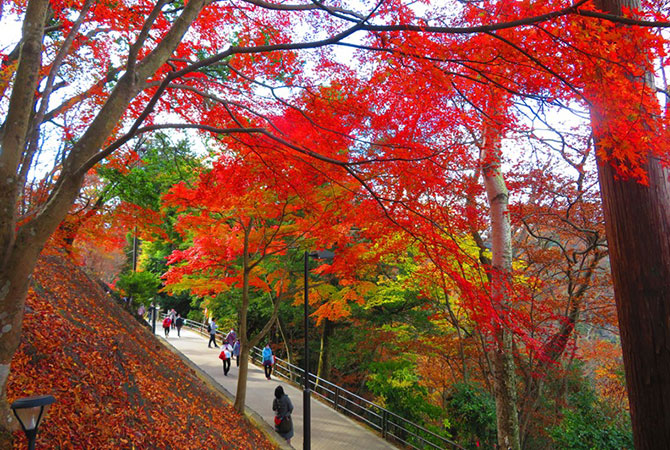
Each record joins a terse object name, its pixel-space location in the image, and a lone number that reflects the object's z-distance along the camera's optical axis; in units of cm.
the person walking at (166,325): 2260
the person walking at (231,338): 1834
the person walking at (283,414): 984
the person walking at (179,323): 2488
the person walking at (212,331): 2172
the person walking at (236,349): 1740
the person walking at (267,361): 1583
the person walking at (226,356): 1546
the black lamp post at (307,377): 950
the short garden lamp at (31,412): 338
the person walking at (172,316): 2585
